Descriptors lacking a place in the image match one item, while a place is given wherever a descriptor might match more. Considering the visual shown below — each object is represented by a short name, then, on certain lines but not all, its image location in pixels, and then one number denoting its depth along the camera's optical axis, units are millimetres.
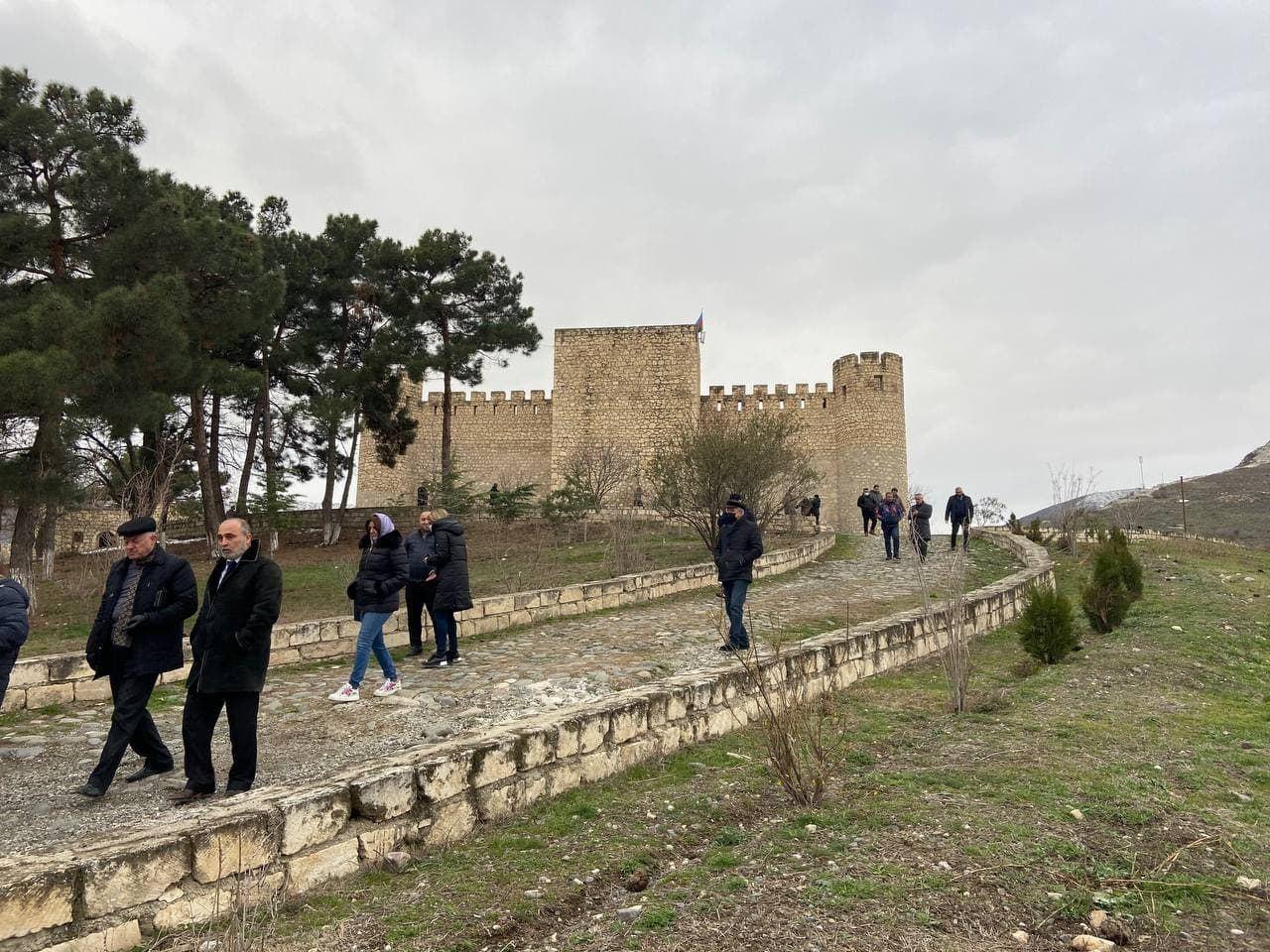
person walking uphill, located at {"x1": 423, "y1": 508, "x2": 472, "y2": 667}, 7359
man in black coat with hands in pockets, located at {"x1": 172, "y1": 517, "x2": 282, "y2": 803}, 3982
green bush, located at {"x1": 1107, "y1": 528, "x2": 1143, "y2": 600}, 10625
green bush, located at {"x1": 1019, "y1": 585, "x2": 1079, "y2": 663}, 7988
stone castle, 31281
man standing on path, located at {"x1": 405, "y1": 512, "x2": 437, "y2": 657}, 7621
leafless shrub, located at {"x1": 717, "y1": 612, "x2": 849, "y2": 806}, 3939
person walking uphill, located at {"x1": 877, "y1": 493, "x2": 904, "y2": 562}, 16734
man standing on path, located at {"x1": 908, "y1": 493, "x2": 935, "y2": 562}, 14421
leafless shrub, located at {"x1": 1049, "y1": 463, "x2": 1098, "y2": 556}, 17406
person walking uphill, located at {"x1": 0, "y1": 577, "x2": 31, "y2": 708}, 4062
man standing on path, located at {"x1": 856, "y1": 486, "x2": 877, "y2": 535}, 22094
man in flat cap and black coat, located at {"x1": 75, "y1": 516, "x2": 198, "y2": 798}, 4137
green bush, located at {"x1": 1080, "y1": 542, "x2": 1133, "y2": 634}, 9570
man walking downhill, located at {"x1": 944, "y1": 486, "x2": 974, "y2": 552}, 16234
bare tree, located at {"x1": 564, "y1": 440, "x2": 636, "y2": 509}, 25181
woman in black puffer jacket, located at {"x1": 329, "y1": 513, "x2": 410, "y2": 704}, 6156
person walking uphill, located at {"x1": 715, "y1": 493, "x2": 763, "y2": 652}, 7430
